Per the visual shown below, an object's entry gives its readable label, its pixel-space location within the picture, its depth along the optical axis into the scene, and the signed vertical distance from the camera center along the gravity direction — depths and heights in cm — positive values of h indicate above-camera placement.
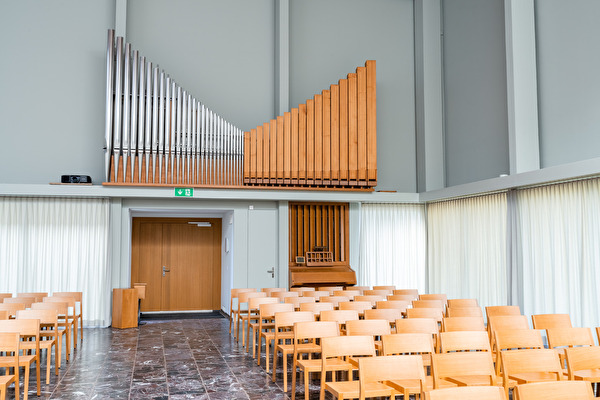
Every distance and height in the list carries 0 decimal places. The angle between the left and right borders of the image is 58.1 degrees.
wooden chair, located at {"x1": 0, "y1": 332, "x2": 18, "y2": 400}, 523 -97
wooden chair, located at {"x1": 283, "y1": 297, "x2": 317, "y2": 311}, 843 -87
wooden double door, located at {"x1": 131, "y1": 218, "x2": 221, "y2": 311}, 1381 -42
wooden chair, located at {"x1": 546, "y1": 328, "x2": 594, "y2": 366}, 549 -94
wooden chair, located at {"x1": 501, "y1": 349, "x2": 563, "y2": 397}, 438 -95
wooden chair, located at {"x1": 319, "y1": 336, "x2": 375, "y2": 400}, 501 -95
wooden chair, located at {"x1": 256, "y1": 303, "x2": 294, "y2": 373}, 751 -89
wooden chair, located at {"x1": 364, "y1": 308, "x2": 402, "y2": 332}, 711 -90
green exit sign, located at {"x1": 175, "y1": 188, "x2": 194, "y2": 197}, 1150 +114
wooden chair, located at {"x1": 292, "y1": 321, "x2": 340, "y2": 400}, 577 -92
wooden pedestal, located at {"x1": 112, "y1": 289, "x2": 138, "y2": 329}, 1098 -127
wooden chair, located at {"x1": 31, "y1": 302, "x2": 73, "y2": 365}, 780 -90
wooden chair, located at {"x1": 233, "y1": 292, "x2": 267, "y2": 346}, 899 -87
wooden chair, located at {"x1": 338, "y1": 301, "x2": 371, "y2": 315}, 779 -87
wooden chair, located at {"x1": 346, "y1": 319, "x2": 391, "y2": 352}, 596 -91
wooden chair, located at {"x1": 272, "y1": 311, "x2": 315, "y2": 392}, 660 -91
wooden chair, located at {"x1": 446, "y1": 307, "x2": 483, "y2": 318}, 728 -90
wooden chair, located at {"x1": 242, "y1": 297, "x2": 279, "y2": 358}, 841 -88
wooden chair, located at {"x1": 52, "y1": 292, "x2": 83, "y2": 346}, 944 -86
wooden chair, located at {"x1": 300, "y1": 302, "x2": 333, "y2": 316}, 767 -87
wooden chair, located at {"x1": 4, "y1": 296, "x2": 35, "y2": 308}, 844 -86
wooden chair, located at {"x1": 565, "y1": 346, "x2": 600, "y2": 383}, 456 -98
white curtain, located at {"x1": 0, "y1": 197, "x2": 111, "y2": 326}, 1122 -7
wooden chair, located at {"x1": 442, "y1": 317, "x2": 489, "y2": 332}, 609 -89
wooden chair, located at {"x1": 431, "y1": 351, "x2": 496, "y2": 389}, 426 -95
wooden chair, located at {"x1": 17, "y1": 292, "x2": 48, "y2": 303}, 923 -86
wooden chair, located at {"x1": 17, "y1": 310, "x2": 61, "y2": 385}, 691 -92
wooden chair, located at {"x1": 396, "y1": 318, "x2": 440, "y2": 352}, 593 -89
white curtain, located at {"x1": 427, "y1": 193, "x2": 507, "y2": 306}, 1055 -5
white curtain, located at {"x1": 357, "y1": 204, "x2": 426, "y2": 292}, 1300 -1
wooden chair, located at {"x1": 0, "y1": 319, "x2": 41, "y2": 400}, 596 -91
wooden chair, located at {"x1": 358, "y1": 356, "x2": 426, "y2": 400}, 417 -97
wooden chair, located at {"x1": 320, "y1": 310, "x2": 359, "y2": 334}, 670 -88
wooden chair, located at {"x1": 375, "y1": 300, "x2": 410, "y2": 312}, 796 -87
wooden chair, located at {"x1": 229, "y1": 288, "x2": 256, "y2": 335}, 976 -85
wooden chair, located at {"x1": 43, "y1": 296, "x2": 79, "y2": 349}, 850 -87
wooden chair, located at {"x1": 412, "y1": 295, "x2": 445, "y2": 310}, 801 -86
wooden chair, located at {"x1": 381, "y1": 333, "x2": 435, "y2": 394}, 500 -91
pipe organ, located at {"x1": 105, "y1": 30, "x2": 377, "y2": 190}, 1134 +233
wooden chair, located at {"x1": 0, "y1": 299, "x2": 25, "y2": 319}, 764 -87
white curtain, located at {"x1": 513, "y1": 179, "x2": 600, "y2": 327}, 835 -6
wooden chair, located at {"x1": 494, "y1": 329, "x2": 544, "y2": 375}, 541 -94
